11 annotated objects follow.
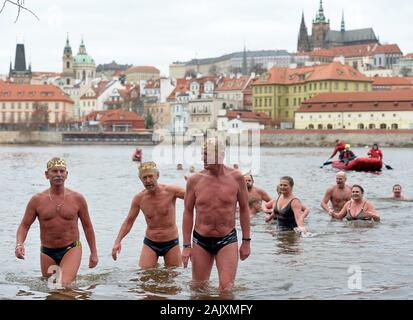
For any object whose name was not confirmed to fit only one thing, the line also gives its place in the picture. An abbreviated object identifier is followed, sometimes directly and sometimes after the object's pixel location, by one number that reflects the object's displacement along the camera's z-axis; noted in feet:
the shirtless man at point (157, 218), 34.94
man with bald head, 60.04
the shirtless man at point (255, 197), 59.83
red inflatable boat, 135.95
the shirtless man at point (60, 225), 31.42
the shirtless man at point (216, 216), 29.53
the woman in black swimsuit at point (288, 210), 47.88
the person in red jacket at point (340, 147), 153.48
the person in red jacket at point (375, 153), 146.49
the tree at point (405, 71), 633.61
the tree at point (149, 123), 474.49
